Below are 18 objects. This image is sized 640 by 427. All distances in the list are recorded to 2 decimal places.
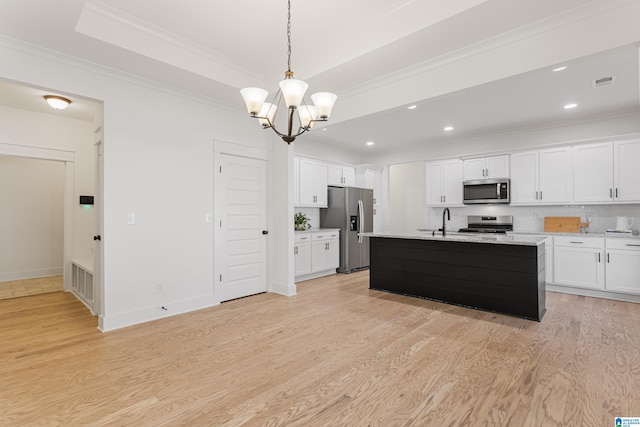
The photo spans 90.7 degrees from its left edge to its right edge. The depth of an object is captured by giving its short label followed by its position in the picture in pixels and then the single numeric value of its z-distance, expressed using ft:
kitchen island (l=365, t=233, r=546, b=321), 11.61
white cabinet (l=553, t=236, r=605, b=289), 14.66
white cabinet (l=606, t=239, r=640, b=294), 13.76
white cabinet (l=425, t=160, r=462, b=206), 20.22
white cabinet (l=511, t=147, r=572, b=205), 16.47
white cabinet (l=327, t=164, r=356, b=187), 21.69
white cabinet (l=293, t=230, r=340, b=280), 18.48
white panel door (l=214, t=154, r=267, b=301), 14.13
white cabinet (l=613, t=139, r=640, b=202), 14.62
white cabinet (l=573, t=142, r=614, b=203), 15.28
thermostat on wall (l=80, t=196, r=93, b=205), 16.76
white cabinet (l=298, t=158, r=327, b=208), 19.79
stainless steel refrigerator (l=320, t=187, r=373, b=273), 20.99
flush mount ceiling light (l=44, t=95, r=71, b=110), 13.19
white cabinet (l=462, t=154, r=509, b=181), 18.39
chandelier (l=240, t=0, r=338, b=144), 7.59
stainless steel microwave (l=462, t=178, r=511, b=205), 18.06
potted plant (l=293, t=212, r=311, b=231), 19.78
